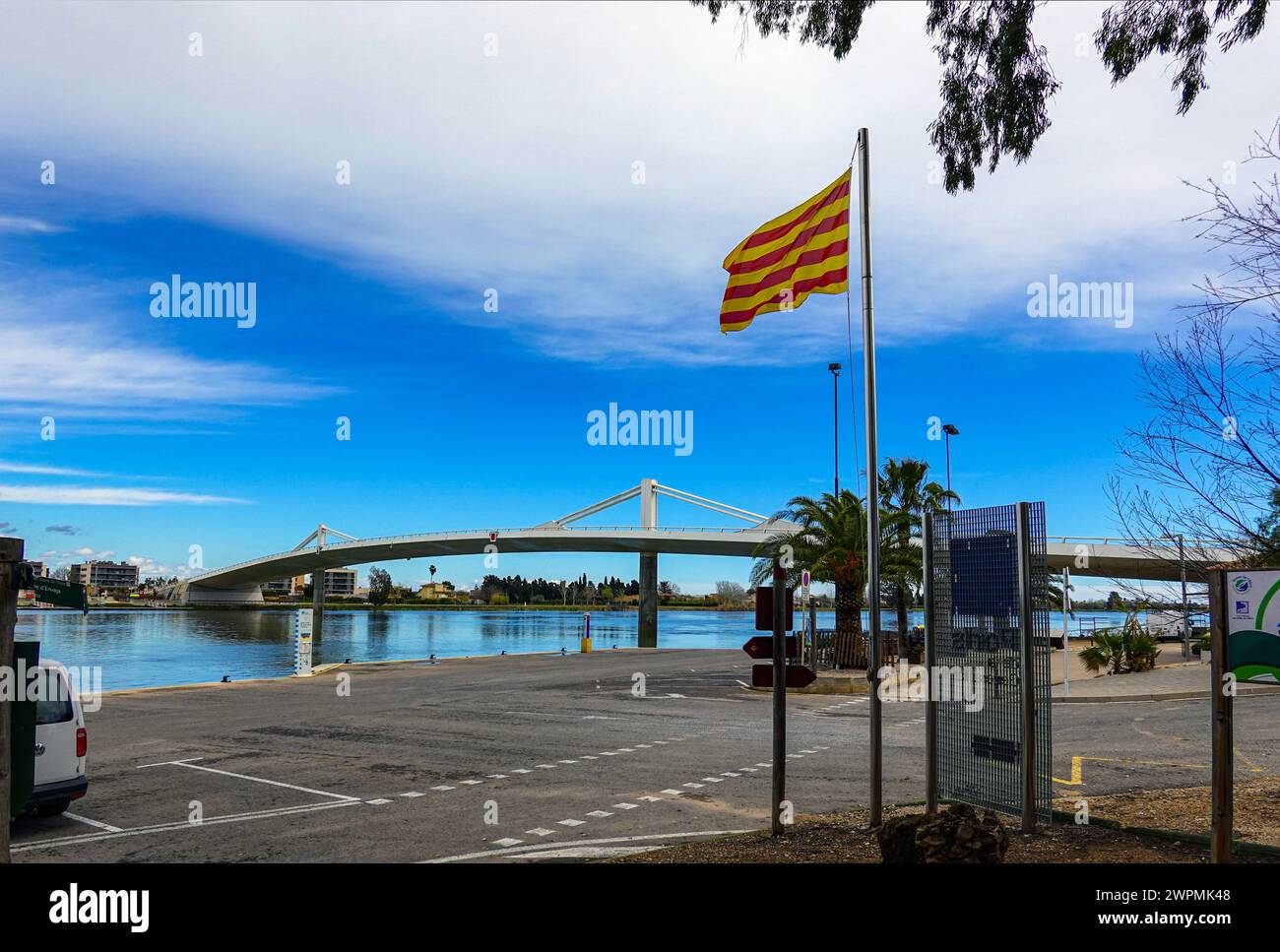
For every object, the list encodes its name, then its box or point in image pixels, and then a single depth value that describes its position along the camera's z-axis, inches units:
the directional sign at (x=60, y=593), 224.5
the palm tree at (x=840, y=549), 1240.2
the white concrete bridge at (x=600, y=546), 2385.3
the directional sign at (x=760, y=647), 337.7
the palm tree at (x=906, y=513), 1206.3
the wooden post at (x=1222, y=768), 245.3
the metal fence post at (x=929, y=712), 332.2
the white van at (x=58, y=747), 343.3
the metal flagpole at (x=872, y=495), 320.5
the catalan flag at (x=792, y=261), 356.5
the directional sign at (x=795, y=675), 329.0
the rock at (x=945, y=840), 231.6
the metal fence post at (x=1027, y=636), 309.1
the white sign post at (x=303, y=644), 1142.3
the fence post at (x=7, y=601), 209.5
